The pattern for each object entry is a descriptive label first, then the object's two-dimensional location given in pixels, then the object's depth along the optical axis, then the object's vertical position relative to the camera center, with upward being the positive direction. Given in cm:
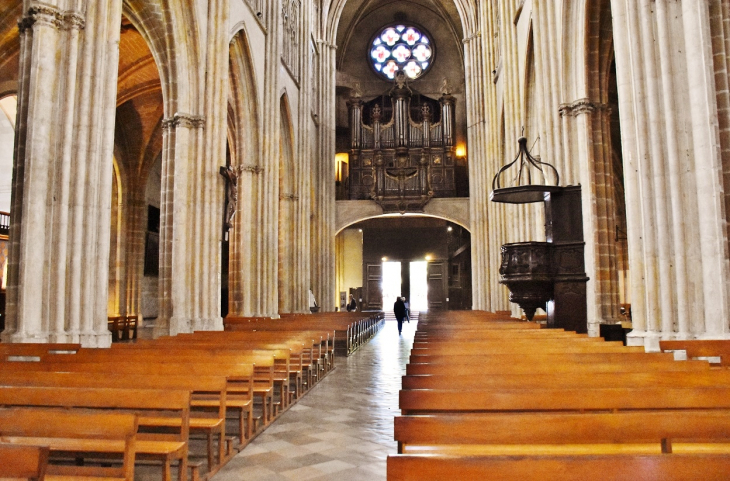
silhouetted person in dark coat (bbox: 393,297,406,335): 1844 -63
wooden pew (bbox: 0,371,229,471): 393 -59
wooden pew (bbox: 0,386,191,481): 334 -60
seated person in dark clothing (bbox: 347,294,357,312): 2630 -65
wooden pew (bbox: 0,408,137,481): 263 -59
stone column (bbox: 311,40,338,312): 2455 +417
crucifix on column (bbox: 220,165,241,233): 1267 +215
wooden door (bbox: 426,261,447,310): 3005 +31
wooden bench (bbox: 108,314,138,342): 1603 -88
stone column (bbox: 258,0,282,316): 1630 +368
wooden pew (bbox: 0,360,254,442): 469 -59
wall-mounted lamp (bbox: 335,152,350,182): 2747 +603
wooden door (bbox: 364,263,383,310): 3050 +28
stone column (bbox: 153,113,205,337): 1130 +149
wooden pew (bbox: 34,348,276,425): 517 -57
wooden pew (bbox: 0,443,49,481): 183 -52
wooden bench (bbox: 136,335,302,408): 622 -60
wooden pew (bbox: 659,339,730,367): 453 -52
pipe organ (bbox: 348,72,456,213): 2616 +628
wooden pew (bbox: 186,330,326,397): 753 -61
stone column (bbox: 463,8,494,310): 2262 +491
